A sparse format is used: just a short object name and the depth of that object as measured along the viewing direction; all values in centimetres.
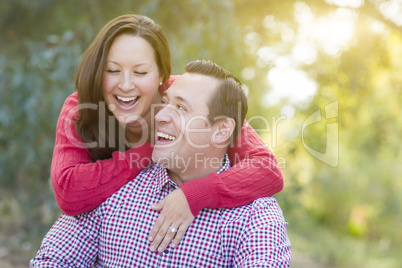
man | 157
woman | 160
